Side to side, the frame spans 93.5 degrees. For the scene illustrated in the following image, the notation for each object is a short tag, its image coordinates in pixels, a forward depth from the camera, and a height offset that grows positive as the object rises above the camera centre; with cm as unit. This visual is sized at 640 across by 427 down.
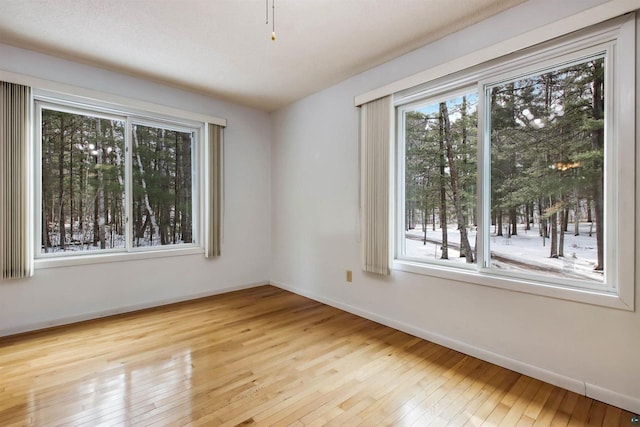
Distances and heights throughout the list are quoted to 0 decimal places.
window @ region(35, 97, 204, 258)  312 +38
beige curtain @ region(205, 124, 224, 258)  404 +29
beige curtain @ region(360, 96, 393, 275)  306 +31
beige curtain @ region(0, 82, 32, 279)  275 +30
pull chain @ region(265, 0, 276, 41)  221 +153
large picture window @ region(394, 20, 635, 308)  189 +30
